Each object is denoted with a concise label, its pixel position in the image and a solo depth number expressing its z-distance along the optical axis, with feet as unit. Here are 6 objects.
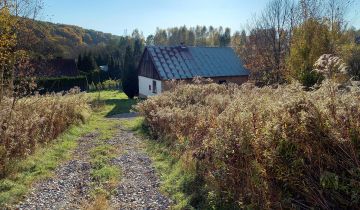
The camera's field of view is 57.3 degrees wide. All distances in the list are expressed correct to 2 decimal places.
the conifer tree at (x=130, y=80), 113.60
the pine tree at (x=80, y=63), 163.24
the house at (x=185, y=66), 95.91
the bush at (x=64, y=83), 114.91
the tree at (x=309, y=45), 54.85
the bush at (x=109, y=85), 147.02
